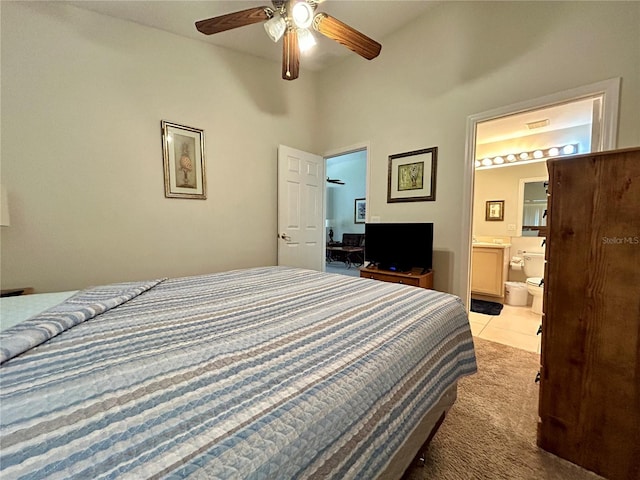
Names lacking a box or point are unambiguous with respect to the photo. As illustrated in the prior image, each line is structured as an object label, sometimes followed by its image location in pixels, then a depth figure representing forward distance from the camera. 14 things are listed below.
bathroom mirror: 3.47
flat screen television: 2.65
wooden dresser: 1.08
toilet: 3.10
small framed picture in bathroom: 3.83
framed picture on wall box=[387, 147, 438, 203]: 2.75
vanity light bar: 3.18
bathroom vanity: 3.53
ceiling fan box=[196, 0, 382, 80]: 1.68
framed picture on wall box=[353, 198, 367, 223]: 7.73
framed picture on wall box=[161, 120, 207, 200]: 2.57
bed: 0.41
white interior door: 3.33
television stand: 2.55
